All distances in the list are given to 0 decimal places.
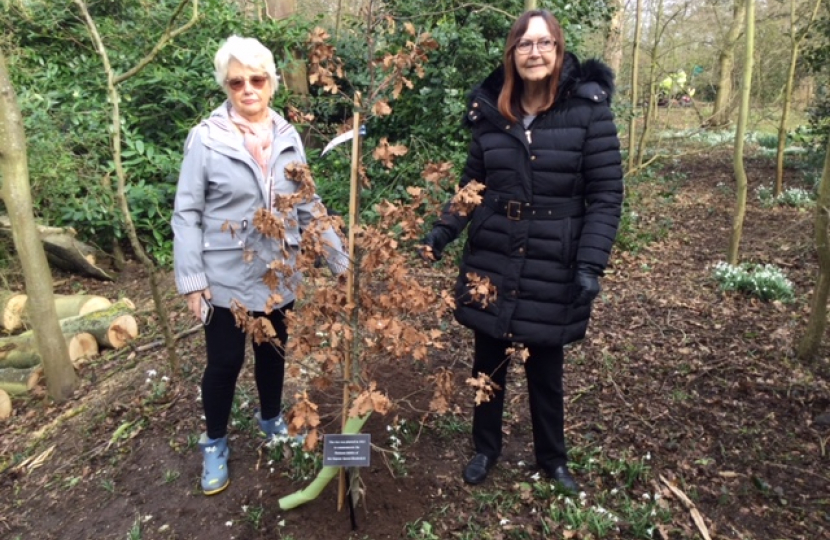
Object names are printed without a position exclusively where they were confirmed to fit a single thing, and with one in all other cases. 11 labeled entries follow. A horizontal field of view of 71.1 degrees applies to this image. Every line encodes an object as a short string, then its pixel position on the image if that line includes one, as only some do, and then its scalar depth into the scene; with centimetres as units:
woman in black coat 230
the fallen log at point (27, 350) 466
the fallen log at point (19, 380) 435
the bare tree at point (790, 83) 809
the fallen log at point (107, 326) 484
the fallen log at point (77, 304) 508
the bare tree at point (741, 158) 535
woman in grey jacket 238
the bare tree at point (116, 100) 337
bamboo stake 214
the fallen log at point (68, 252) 600
